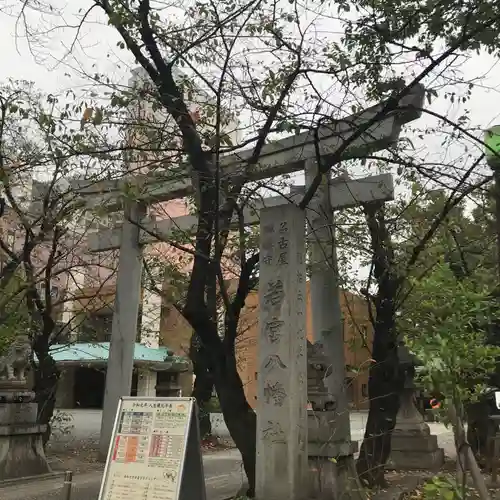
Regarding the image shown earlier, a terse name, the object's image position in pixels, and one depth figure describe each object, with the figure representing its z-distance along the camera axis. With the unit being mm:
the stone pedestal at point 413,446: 11328
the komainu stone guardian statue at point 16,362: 9984
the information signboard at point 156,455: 4680
